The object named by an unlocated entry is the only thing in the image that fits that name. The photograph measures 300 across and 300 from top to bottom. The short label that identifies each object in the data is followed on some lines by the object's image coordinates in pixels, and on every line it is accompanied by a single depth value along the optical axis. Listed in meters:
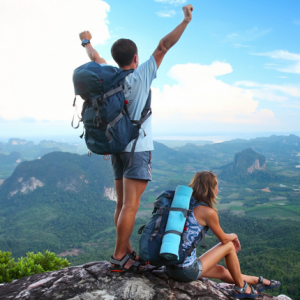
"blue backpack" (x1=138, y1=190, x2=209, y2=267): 2.39
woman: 2.52
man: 2.25
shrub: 4.07
